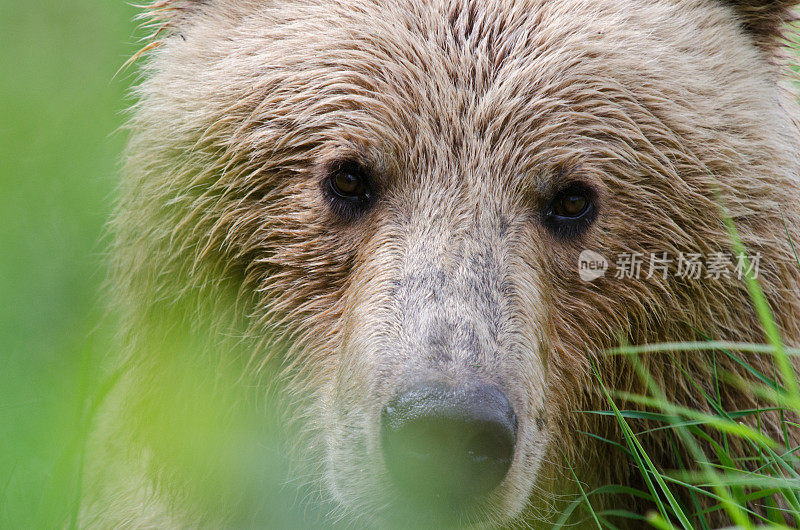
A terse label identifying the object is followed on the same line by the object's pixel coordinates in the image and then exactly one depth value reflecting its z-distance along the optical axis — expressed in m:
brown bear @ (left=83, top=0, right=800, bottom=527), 6.22
